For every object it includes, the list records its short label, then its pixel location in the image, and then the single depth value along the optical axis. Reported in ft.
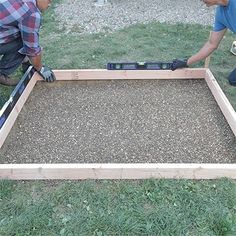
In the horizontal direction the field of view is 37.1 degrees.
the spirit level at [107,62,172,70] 13.65
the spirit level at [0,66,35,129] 10.61
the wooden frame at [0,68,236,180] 9.00
